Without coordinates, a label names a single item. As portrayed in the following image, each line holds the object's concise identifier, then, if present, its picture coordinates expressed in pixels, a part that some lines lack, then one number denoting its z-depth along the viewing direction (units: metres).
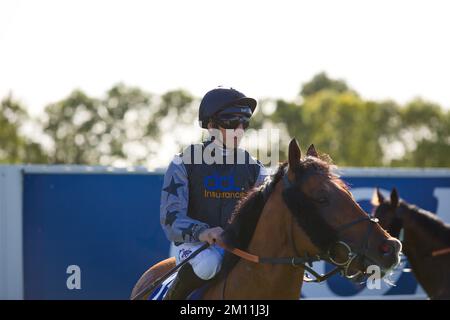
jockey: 9.25
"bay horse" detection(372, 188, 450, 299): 17.03
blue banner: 18.80
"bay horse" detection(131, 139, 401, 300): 7.58
